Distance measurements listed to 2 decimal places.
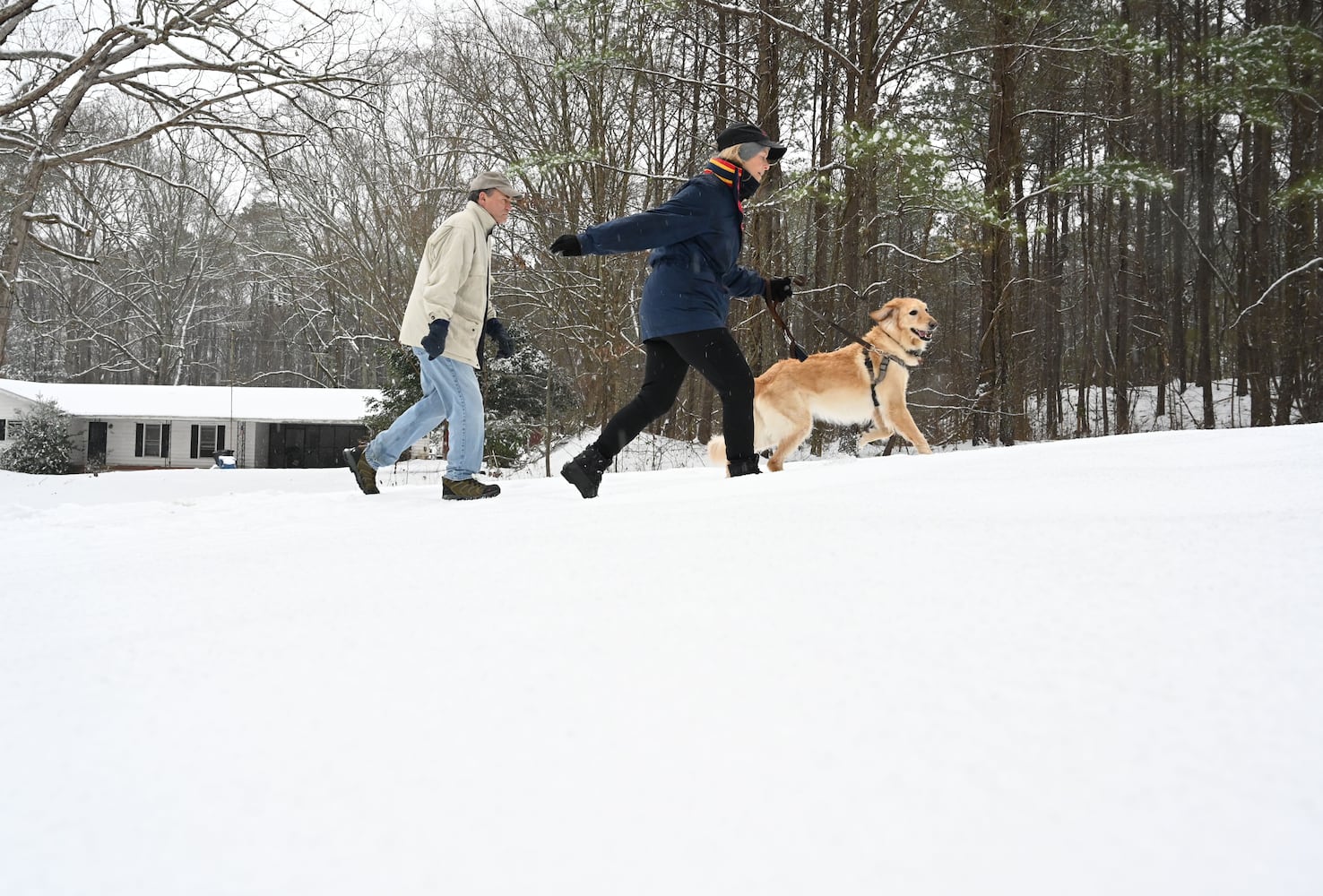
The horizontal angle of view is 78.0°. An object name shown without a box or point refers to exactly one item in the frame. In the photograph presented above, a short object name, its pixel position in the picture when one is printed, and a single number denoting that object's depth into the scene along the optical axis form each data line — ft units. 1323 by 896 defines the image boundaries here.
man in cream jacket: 13.73
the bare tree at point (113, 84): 37.37
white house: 107.96
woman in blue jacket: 12.63
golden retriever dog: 17.89
